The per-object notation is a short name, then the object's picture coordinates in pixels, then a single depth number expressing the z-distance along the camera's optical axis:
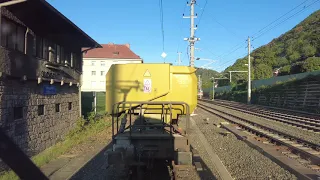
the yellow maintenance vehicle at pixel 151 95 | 4.98
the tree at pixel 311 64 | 34.57
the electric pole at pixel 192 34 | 25.20
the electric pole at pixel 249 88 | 35.59
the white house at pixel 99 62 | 53.50
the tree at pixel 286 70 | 40.62
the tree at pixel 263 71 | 61.14
